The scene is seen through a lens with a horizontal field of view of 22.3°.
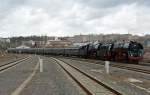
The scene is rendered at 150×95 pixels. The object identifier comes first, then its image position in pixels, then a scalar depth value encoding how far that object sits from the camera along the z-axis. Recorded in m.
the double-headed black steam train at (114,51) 54.41
